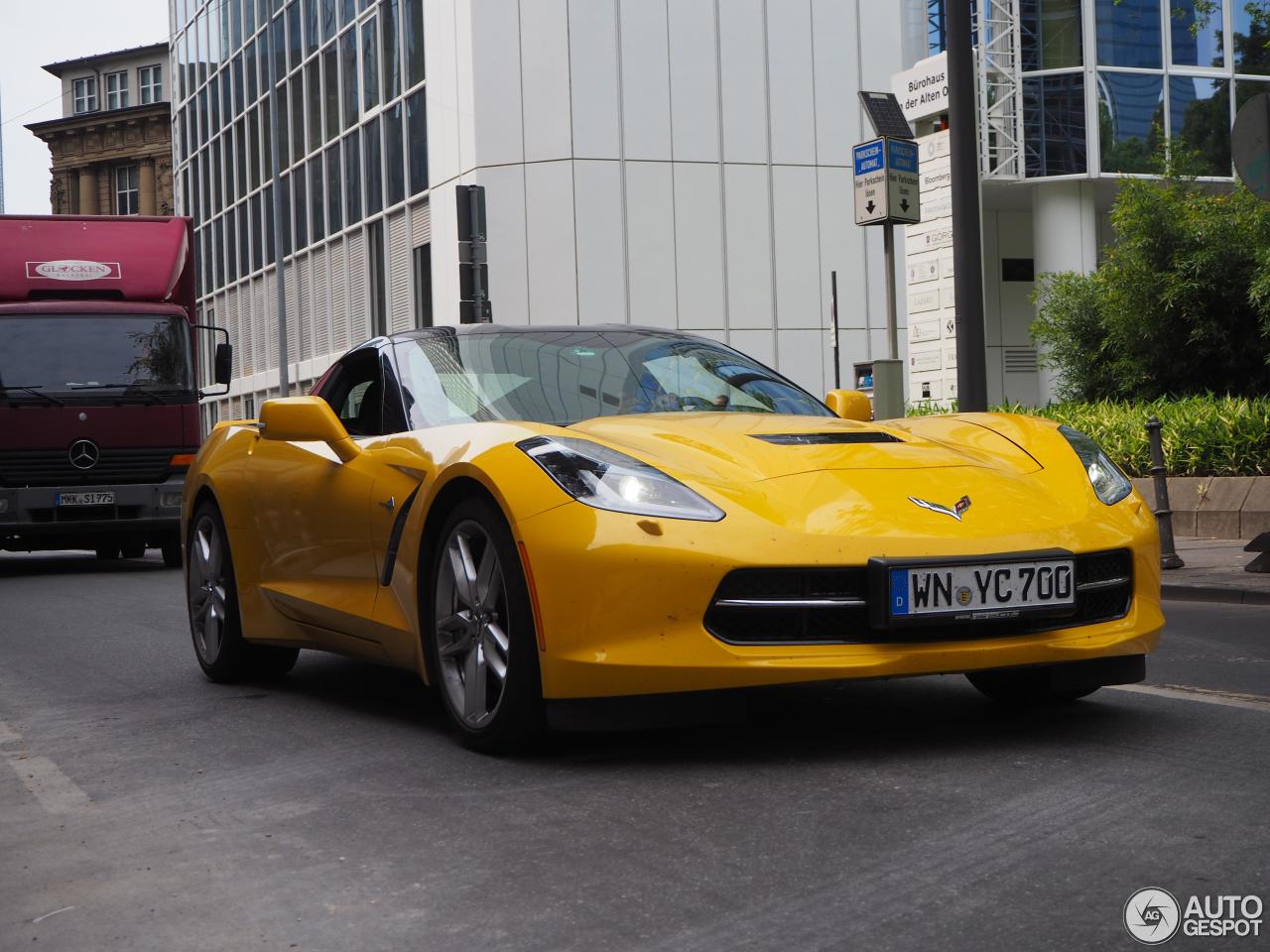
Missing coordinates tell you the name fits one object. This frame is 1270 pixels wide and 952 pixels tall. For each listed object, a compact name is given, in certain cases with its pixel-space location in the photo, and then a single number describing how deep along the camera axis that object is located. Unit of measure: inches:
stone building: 2623.0
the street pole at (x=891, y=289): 477.4
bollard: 426.9
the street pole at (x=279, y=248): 1234.6
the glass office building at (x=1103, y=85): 1172.5
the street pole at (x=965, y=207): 486.0
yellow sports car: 169.3
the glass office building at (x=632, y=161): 1148.5
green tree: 633.0
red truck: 597.0
